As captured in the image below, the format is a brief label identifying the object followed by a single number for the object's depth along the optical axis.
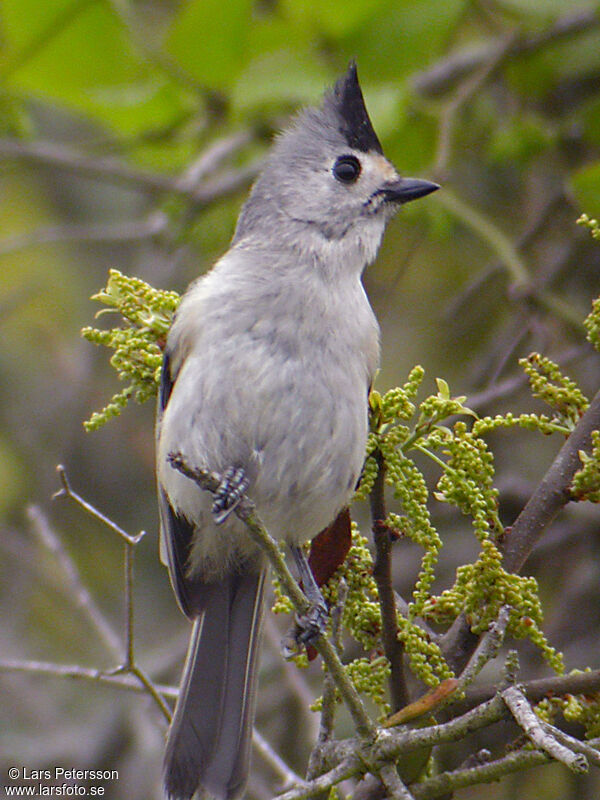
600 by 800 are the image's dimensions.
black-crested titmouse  4.22
